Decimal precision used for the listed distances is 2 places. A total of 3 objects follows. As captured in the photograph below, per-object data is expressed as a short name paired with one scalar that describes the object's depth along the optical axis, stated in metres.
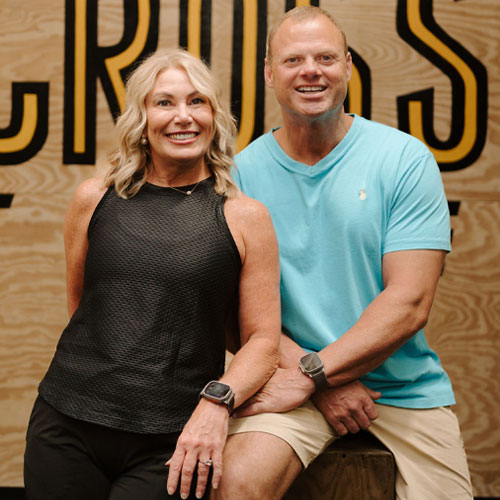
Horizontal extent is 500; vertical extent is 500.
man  1.61
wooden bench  1.68
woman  1.44
